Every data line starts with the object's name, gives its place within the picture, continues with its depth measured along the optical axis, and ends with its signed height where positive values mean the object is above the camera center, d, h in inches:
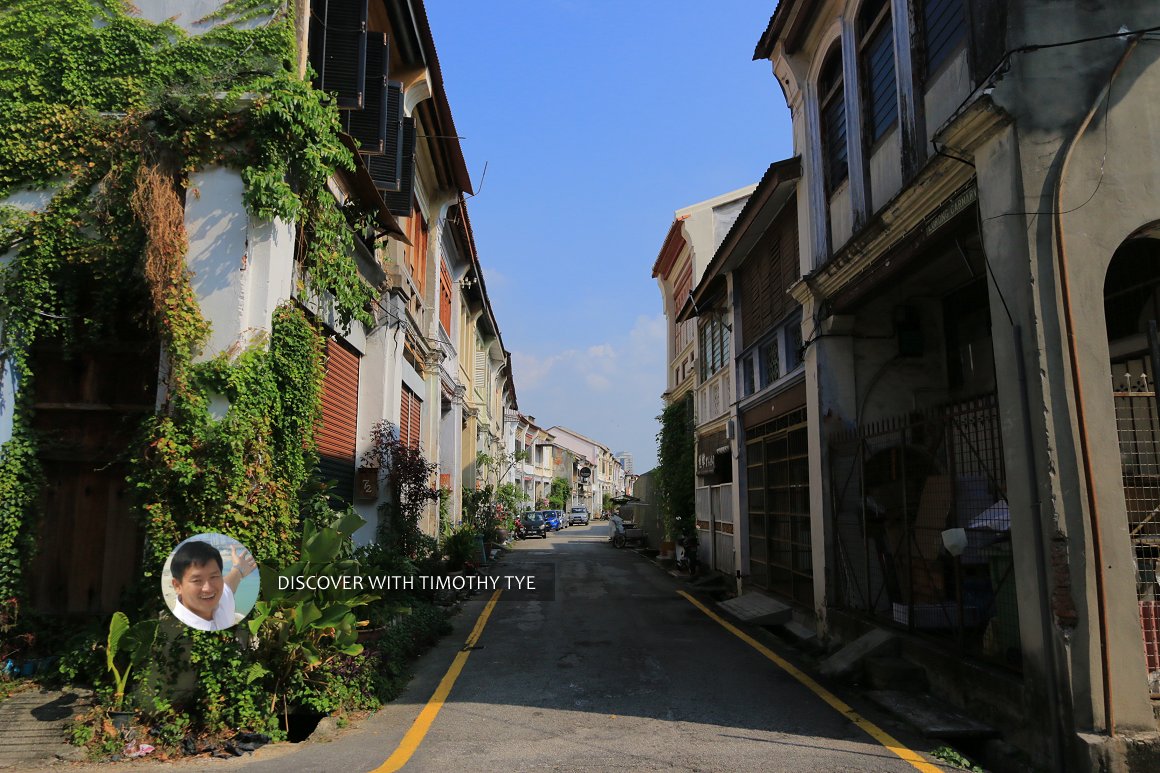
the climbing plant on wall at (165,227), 254.1 +99.7
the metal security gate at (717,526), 633.0 -25.1
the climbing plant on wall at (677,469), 828.7 +35.3
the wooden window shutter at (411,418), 569.8 +66.5
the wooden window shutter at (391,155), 417.1 +193.4
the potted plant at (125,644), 237.5 -45.2
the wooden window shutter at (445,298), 762.2 +213.6
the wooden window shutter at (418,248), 592.9 +212.4
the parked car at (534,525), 1594.4 -53.5
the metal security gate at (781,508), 456.1 -6.3
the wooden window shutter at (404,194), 464.1 +189.5
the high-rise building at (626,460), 5467.5 +285.9
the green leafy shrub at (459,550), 691.4 -45.7
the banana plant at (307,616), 249.6 -38.1
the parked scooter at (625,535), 1210.4 -57.4
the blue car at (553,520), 1893.2 -54.9
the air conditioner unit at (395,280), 482.7 +143.2
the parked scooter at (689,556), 748.0 -57.6
